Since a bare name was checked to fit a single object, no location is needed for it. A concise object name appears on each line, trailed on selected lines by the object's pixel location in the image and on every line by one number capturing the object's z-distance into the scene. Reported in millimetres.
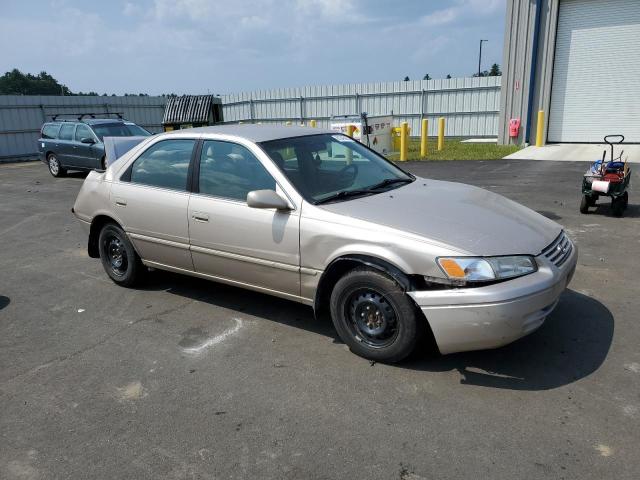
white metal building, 17281
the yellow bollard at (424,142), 17078
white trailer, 14781
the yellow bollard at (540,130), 18219
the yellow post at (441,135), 19019
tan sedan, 3189
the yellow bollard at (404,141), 16422
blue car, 14238
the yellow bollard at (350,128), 14781
